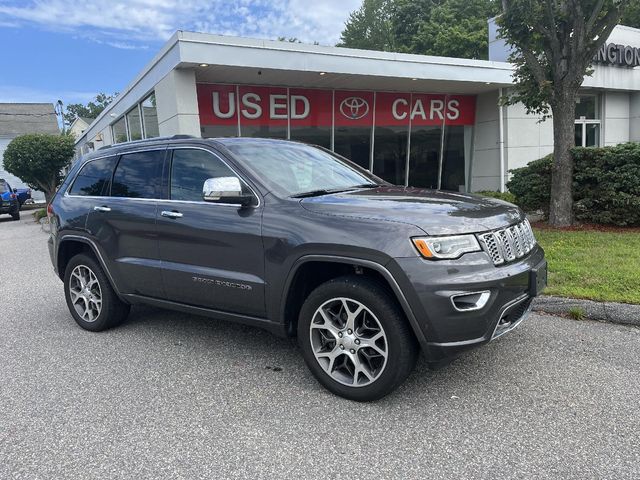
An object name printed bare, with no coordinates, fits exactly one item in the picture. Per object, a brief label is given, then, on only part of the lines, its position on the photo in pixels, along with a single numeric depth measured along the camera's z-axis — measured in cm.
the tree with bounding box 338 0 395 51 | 4781
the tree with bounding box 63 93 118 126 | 10374
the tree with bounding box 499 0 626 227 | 830
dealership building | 1214
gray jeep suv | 307
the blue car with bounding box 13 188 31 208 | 3212
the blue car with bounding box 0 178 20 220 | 2153
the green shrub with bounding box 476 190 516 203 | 1306
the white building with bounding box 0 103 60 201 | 4288
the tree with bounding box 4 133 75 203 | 2148
